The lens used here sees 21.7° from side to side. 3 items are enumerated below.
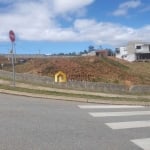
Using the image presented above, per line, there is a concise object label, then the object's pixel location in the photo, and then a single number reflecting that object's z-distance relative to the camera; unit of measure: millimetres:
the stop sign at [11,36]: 18453
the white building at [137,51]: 103938
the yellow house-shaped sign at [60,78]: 23812
